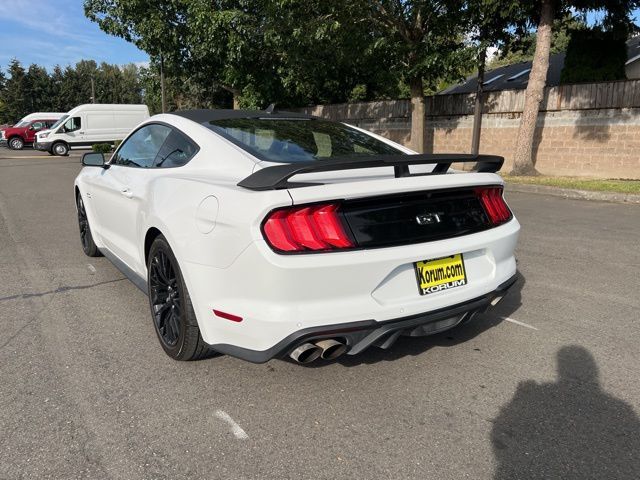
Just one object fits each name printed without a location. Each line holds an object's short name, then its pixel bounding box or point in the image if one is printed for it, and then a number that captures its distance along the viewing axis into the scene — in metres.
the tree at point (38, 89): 69.31
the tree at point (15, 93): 67.25
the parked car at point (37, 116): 35.12
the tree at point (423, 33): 14.03
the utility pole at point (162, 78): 23.96
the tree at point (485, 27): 12.48
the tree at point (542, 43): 12.70
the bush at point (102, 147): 27.51
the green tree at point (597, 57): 14.59
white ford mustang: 2.37
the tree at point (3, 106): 67.81
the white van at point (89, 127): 27.61
